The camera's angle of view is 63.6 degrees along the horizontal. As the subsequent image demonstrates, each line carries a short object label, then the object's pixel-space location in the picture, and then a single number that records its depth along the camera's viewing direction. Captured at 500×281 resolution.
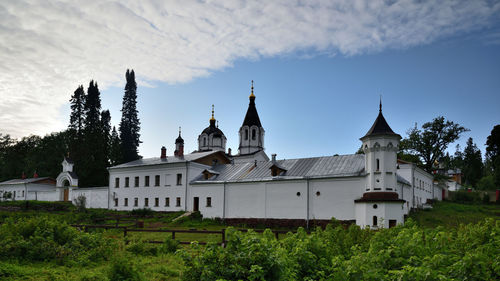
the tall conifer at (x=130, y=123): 62.28
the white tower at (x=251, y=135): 50.78
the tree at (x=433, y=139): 51.50
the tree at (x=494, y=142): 55.44
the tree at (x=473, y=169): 76.31
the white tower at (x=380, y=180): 26.73
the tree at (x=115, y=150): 61.53
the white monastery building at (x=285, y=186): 28.05
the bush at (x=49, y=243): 13.07
